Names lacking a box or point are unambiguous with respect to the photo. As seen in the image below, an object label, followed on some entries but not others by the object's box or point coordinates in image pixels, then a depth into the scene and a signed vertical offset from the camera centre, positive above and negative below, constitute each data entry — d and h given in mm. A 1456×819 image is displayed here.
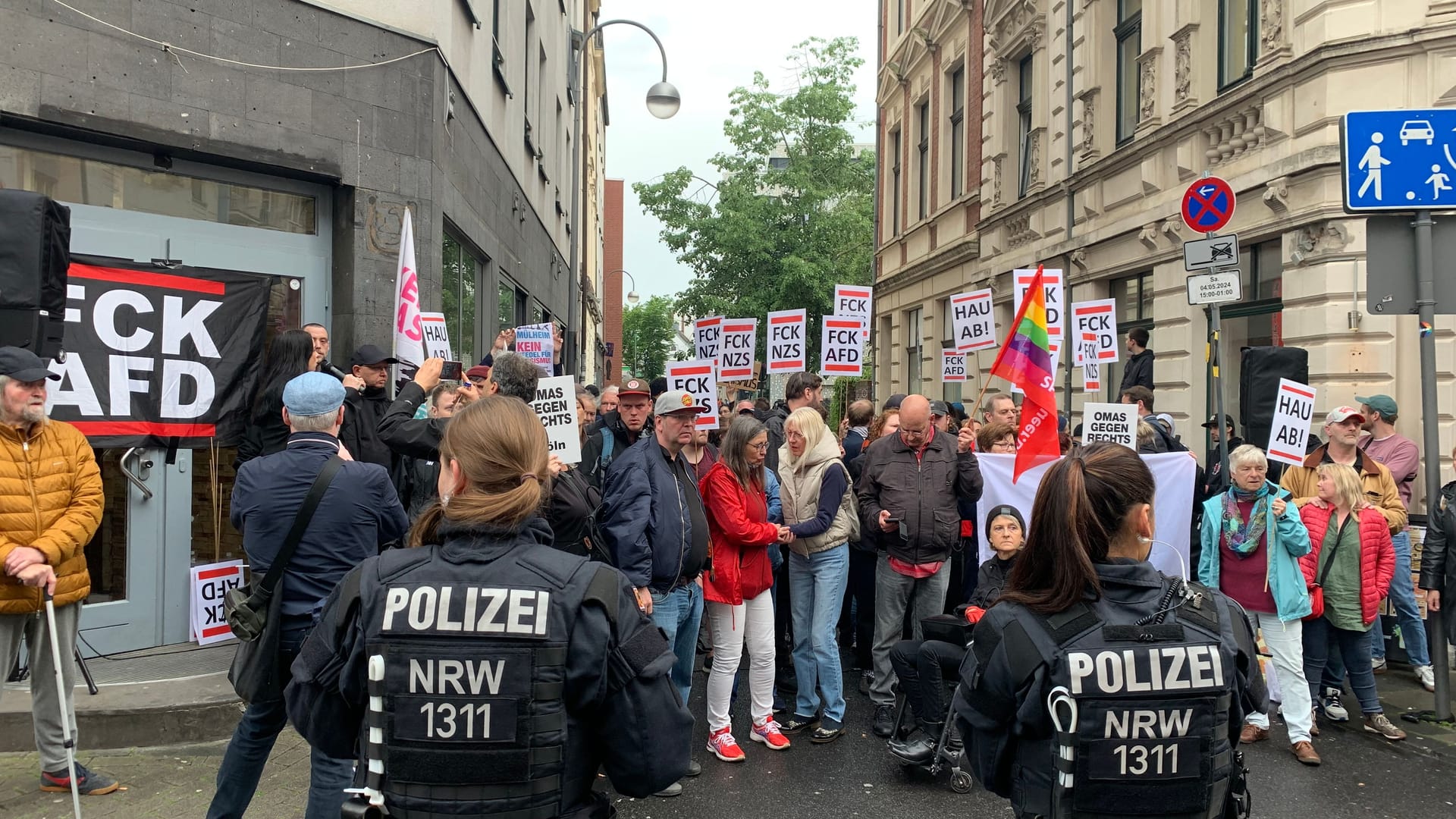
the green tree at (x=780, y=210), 36969 +7374
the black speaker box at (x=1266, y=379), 8281 +266
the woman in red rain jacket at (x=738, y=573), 6039 -942
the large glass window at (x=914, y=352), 26688 +1592
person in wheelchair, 5617 -1341
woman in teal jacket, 6137 -948
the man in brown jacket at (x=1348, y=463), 7211 -427
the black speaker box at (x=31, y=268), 4809 +685
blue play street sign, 6688 +1624
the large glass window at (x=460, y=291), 11258 +1420
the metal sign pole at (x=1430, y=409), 6652 +22
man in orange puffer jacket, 4715 -533
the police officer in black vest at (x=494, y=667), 2279 -567
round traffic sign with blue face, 8789 +1775
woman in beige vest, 6469 -880
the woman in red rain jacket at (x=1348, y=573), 6410 -997
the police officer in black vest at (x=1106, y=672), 2504 -633
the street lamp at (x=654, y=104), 17047 +5214
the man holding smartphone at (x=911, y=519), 6555 -668
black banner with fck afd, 5898 +356
